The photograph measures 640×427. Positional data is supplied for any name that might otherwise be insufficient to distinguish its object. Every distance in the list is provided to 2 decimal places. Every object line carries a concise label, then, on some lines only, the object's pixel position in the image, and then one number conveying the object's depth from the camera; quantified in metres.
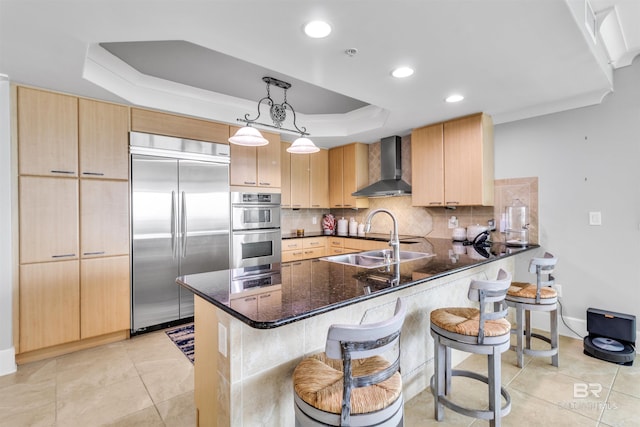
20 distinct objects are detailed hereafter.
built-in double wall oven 3.71
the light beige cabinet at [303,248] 4.35
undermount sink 2.41
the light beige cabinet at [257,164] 3.73
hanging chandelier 2.39
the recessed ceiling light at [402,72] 2.28
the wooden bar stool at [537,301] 2.32
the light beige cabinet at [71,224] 2.50
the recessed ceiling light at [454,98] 2.84
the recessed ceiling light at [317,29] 1.71
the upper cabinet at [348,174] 4.74
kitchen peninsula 1.24
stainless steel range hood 4.21
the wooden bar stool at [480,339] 1.62
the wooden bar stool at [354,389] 1.03
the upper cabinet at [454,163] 3.31
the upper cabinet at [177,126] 3.05
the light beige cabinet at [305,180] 4.61
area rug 2.72
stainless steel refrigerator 3.04
